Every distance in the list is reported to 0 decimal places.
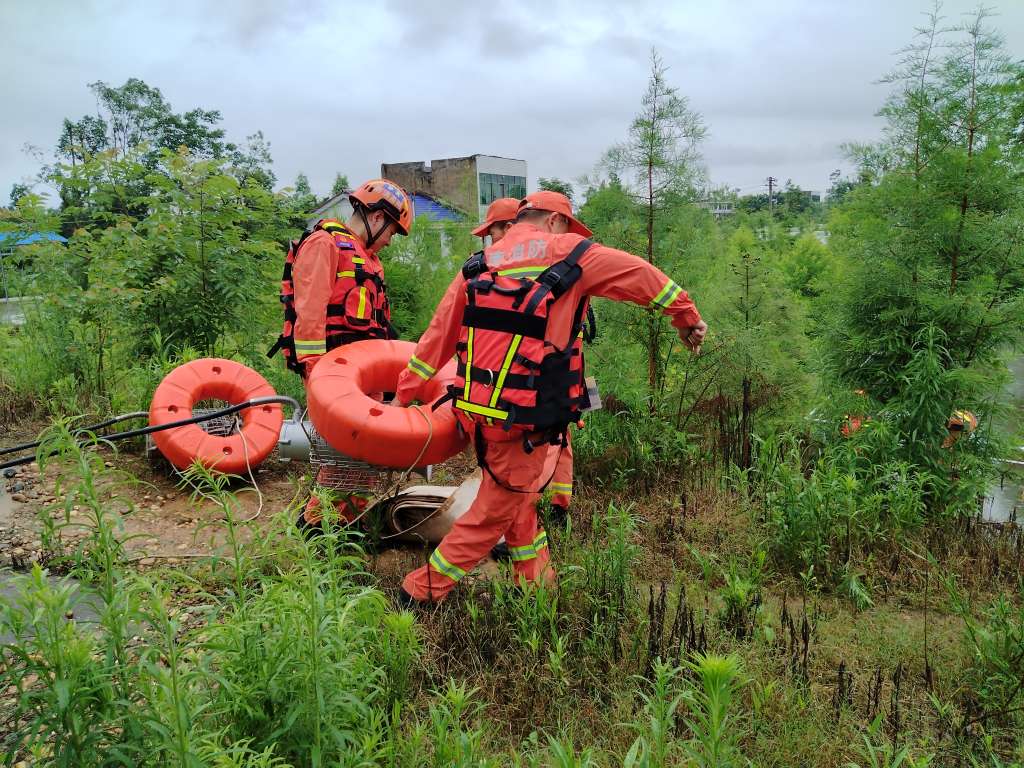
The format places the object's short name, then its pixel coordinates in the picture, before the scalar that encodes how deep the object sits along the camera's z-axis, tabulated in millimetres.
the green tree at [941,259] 4152
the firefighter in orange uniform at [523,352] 3012
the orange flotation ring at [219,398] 4473
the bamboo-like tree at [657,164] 4980
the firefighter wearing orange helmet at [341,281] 3846
